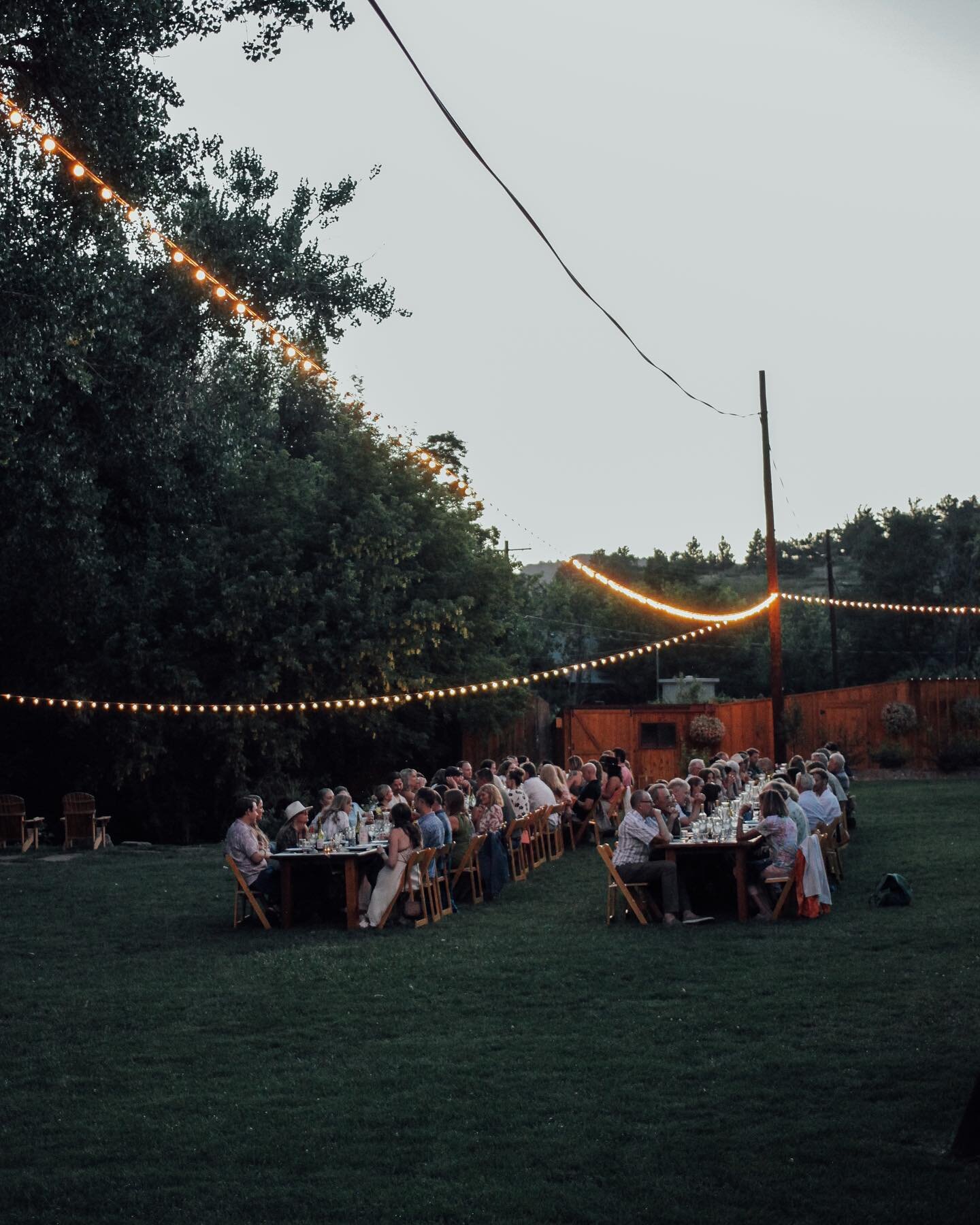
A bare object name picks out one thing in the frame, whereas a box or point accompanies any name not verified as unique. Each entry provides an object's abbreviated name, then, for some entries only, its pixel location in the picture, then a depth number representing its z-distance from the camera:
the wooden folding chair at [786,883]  12.01
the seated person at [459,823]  16.09
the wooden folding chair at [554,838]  18.38
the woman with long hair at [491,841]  14.65
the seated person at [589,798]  19.95
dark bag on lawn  12.52
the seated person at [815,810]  14.55
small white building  40.72
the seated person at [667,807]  13.84
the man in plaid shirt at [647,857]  12.42
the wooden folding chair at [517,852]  16.11
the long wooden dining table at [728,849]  12.42
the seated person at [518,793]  17.34
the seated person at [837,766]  19.08
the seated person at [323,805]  14.34
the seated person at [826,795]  14.60
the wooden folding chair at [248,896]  12.79
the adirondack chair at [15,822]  22.72
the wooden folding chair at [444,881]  13.48
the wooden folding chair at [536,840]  17.41
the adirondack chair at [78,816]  22.52
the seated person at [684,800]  15.55
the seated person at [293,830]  13.55
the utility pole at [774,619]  25.59
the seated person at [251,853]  13.05
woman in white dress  12.76
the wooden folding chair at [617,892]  12.35
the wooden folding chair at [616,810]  19.77
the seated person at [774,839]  12.38
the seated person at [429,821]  13.73
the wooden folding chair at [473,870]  13.99
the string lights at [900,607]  23.07
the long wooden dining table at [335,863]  12.71
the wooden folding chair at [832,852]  13.59
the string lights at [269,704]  22.00
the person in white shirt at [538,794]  18.53
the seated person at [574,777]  20.75
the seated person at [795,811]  12.72
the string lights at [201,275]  8.95
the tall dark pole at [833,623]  39.72
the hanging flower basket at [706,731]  29.25
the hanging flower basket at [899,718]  29.98
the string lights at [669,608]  19.72
